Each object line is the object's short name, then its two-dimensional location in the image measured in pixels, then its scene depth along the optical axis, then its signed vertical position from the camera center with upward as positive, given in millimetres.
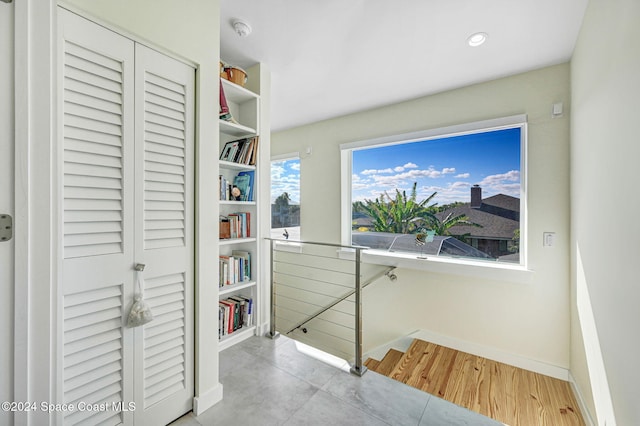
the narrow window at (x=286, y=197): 3846 +256
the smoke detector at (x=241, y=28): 1729 +1274
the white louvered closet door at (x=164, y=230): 1255 -85
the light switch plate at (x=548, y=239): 2156 -217
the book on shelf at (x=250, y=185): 2283 +252
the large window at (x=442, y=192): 2447 +233
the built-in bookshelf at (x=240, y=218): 2131 -42
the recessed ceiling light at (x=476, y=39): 1769 +1217
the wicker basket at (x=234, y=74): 2066 +1127
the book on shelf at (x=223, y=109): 1942 +794
